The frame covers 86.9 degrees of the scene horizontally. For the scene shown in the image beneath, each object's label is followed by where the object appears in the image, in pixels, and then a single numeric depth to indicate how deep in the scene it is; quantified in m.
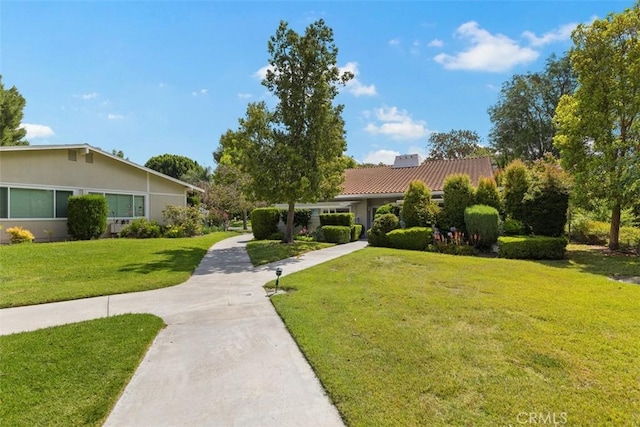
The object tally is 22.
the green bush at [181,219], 20.62
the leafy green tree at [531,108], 31.33
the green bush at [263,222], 19.84
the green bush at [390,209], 18.41
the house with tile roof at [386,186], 21.71
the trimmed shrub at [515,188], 14.87
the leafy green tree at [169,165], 52.50
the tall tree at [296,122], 15.40
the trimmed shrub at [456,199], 15.42
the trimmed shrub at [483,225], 14.19
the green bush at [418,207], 16.06
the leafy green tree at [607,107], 13.05
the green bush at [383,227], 16.17
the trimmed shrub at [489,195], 15.34
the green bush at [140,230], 18.25
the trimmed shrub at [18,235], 13.95
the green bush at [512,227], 14.42
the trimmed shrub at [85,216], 15.77
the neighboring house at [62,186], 14.66
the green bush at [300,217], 22.06
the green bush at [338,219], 19.73
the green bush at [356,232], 19.51
